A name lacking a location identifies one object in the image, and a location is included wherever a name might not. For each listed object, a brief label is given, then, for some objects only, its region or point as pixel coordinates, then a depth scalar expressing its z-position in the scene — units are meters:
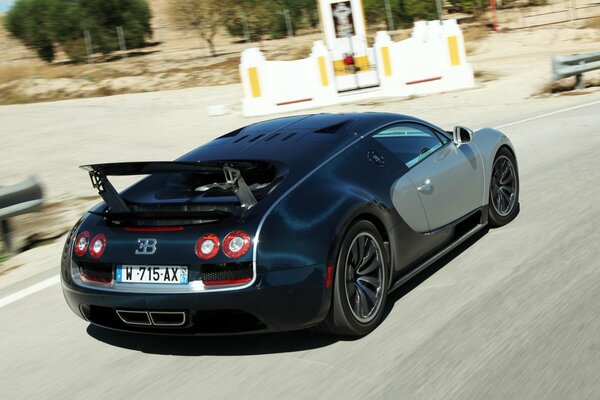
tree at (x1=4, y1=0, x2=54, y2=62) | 49.91
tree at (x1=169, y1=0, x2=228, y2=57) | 44.53
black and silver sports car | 4.39
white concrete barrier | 21.53
